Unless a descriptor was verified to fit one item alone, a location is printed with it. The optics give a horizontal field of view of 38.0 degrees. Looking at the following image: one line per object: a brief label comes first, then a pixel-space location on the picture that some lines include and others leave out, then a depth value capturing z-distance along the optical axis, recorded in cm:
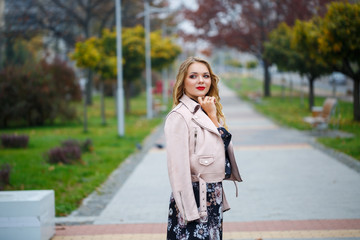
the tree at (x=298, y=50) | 1777
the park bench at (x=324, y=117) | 1520
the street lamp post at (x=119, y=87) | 1695
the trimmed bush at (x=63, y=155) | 1137
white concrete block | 543
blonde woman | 350
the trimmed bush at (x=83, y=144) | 1281
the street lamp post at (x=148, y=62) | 2475
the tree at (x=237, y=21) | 3609
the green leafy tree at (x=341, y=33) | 1514
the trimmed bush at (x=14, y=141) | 1423
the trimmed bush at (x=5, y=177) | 880
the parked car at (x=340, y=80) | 4909
